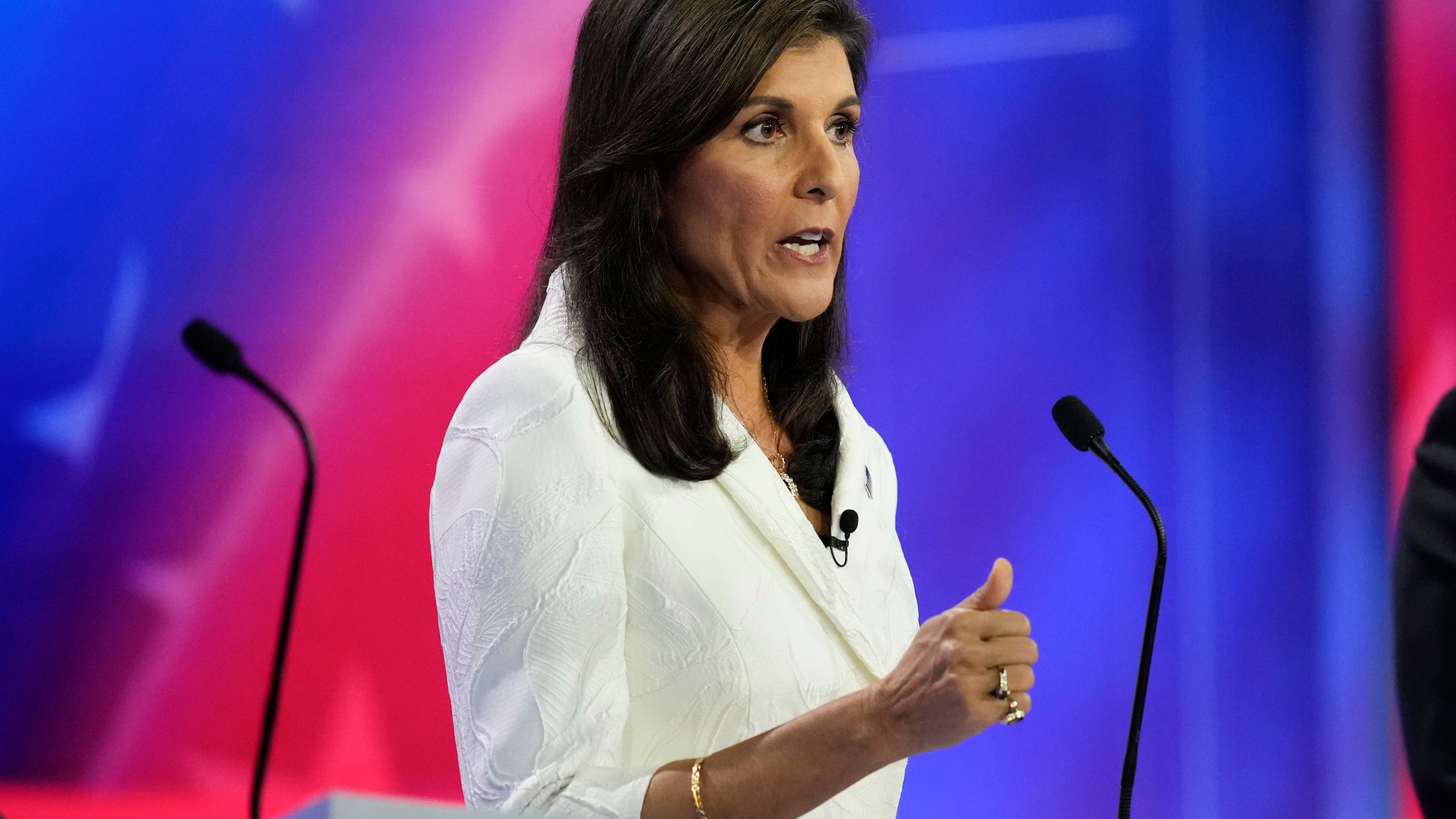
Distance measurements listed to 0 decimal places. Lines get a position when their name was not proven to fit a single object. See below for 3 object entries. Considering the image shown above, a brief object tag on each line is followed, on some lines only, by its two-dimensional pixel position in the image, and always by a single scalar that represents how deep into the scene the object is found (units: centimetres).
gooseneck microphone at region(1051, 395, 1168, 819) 634
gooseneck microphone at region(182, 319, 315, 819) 608
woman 637
